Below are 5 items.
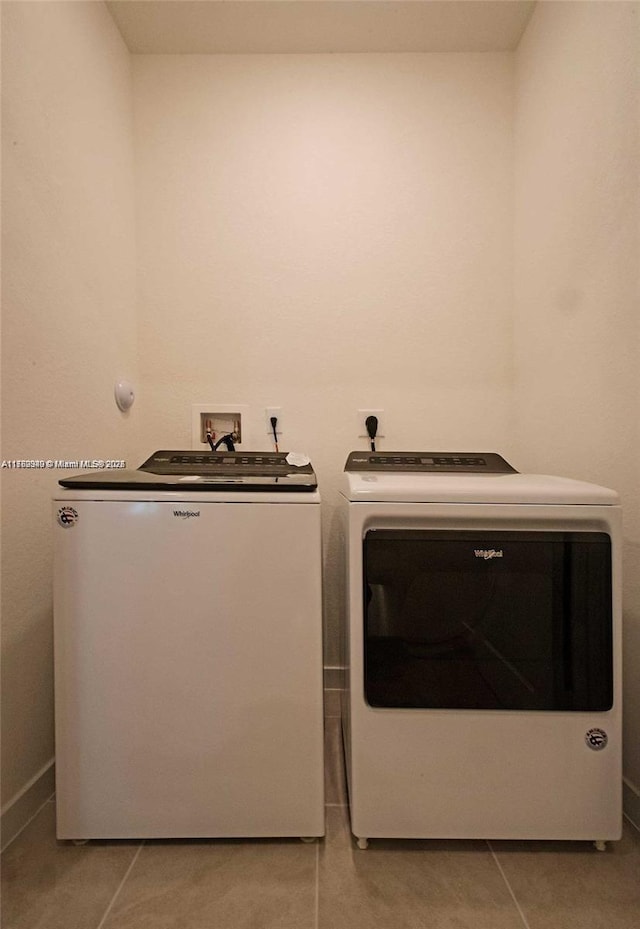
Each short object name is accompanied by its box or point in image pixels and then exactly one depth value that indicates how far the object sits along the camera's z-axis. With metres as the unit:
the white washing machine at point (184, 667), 0.94
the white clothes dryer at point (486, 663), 0.92
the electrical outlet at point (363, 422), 1.63
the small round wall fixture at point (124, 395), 1.46
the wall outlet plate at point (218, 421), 1.62
